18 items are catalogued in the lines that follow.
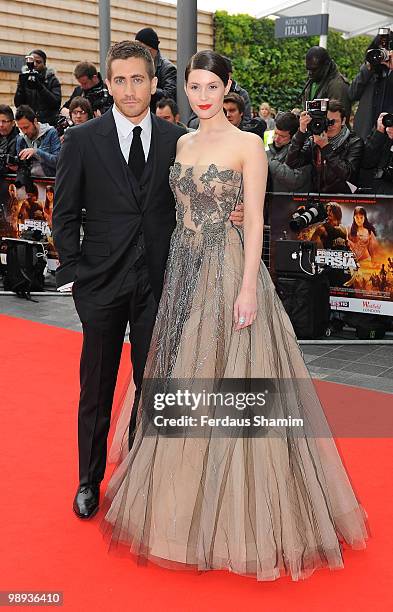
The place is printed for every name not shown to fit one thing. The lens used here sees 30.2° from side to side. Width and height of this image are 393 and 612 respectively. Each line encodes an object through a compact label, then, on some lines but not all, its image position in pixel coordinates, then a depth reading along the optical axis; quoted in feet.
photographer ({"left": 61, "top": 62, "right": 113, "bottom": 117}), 24.56
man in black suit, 8.68
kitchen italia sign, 39.36
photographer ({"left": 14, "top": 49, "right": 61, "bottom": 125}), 27.30
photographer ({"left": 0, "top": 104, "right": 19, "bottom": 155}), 25.84
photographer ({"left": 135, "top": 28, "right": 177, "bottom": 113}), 22.56
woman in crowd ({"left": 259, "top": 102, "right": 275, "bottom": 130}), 42.96
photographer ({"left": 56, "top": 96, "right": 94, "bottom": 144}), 23.09
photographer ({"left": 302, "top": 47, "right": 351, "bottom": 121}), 21.42
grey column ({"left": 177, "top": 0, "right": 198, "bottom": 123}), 24.58
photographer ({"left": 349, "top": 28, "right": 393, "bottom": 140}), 19.52
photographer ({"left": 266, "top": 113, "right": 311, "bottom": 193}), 19.62
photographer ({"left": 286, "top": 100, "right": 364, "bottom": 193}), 18.70
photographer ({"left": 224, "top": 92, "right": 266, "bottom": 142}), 19.15
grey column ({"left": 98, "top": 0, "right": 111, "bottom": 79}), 36.50
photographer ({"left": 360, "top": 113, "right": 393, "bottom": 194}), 18.15
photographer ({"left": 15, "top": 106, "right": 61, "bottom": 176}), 24.48
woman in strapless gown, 8.07
